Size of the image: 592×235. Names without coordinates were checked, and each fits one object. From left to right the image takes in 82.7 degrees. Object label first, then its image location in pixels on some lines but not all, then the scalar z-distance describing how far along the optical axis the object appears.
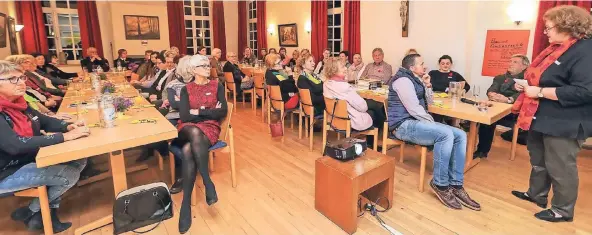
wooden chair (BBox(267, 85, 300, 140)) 4.23
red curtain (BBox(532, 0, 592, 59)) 3.97
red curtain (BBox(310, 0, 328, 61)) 7.35
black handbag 2.20
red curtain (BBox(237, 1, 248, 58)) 10.52
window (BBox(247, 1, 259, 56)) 10.39
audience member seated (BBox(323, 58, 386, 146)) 3.13
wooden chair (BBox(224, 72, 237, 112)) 6.17
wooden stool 2.12
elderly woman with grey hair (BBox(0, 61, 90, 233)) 1.85
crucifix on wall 5.35
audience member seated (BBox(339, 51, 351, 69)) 6.31
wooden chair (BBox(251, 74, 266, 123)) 5.30
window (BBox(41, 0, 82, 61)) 8.32
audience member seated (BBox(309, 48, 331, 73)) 6.79
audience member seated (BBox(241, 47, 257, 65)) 8.43
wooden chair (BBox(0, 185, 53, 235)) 1.95
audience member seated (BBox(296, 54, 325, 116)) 3.88
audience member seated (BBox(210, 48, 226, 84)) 6.16
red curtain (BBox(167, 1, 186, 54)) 9.52
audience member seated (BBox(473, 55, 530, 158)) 3.51
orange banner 4.35
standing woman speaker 2.00
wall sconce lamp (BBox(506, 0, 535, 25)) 4.19
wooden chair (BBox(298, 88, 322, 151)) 3.72
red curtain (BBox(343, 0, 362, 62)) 6.50
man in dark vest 2.55
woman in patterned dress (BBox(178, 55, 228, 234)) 2.43
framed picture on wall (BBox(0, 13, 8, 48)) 5.80
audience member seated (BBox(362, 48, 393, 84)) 5.51
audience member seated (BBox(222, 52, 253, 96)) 6.15
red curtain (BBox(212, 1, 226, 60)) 10.26
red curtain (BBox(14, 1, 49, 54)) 7.57
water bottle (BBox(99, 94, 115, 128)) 2.17
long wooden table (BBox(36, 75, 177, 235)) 1.77
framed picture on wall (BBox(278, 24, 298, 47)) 8.45
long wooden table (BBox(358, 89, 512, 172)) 2.64
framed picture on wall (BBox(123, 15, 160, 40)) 8.78
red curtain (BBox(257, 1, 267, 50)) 9.53
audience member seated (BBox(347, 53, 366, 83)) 6.10
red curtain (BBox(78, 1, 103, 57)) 8.32
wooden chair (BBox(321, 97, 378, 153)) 3.17
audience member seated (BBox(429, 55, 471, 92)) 4.39
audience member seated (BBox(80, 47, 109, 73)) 7.71
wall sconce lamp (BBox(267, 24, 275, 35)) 9.29
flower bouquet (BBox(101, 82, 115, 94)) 3.39
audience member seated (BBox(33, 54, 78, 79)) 6.40
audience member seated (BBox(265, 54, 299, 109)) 4.30
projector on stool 2.28
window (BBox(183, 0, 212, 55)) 10.22
